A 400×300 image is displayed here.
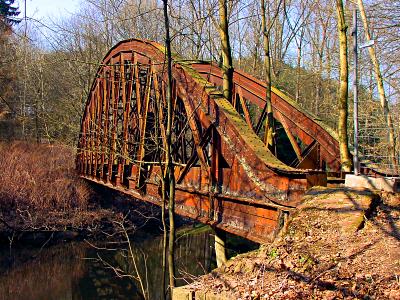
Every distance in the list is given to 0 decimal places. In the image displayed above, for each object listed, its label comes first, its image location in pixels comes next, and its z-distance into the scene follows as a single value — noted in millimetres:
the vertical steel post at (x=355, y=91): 5340
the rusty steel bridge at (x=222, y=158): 5717
